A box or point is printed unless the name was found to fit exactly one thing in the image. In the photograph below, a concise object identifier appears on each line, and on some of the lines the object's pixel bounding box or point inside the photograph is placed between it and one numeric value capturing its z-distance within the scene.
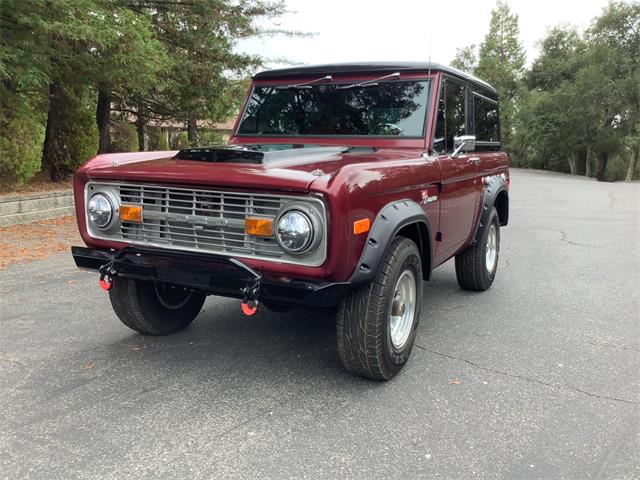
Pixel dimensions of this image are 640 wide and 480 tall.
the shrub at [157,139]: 16.04
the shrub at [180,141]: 15.82
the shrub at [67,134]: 10.68
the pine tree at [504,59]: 50.39
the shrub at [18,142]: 8.62
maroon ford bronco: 2.82
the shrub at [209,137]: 13.52
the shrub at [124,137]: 13.88
